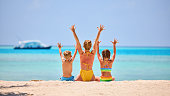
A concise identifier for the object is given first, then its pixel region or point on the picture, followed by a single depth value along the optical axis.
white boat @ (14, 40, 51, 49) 76.81
